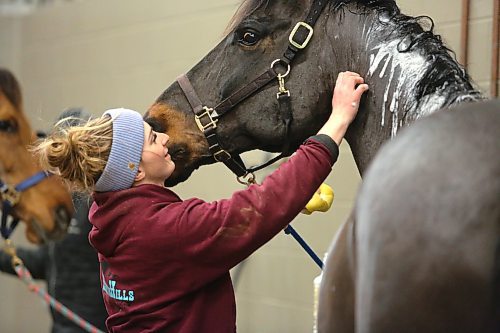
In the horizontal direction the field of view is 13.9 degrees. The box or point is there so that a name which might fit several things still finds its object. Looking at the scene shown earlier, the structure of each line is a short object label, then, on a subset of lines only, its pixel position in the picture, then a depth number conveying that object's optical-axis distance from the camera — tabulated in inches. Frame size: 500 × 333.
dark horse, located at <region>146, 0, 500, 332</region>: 175.2
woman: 202.0
